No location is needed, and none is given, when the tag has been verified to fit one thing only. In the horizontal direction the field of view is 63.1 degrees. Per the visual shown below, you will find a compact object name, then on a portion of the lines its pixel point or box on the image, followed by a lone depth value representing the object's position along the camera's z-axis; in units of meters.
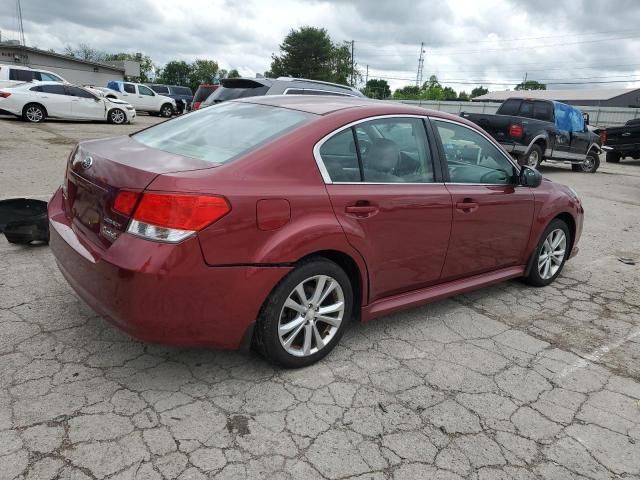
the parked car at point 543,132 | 11.94
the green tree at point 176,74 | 96.31
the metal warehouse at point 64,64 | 39.06
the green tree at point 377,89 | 96.38
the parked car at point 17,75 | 19.48
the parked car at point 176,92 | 33.62
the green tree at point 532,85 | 105.20
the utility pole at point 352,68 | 76.62
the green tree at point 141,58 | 96.82
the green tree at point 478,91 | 117.31
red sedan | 2.52
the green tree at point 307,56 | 72.12
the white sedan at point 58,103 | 17.20
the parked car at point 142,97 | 27.48
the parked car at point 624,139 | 17.02
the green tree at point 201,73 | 96.19
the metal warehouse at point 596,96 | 58.31
